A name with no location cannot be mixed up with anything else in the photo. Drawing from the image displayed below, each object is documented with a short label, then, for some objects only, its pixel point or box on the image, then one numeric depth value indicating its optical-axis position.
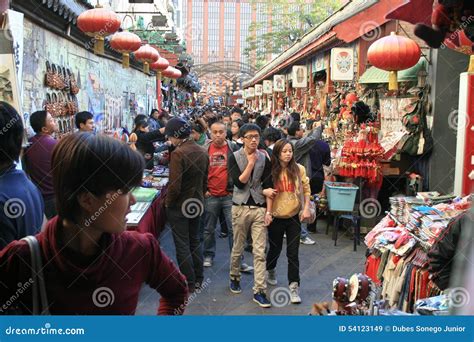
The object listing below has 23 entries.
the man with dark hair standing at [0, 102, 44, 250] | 2.31
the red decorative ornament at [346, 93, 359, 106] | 10.78
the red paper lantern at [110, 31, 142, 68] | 8.82
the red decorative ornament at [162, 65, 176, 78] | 15.83
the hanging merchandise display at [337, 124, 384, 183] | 7.70
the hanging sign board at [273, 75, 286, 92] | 20.70
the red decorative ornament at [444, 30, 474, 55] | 4.70
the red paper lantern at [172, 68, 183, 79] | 16.53
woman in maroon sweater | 1.67
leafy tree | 35.22
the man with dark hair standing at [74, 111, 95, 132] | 6.42
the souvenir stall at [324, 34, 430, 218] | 7.12
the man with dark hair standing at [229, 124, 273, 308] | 5.24
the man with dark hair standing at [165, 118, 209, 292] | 5.38
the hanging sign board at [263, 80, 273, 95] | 23.69
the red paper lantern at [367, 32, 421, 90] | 7.01
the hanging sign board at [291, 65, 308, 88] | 15.71
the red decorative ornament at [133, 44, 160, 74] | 10.97
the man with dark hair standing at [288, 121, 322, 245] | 7.61
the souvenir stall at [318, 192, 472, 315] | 3.24
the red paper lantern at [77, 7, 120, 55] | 6.97
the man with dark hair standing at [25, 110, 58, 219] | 5.24
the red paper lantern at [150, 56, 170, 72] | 13.24
